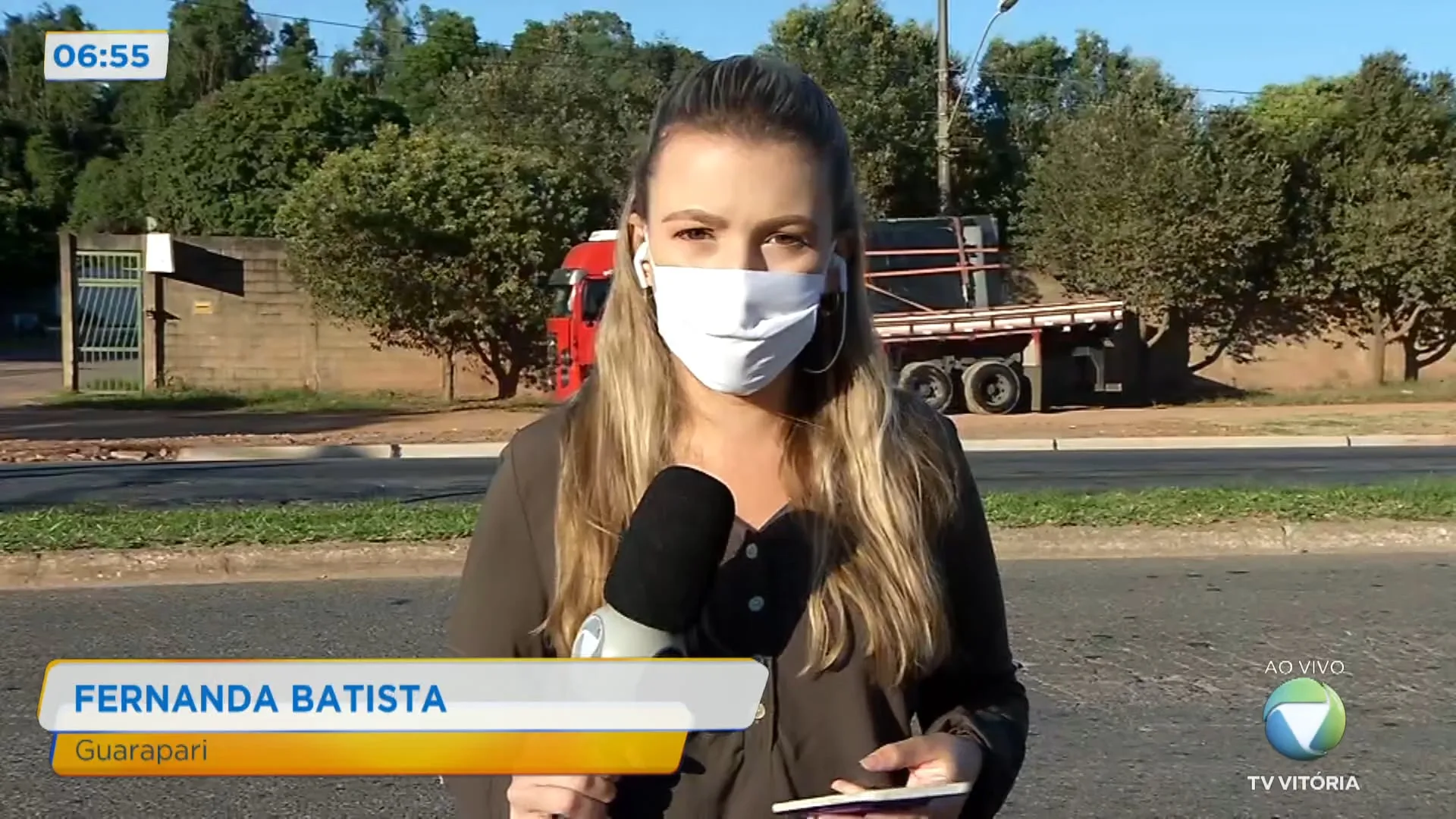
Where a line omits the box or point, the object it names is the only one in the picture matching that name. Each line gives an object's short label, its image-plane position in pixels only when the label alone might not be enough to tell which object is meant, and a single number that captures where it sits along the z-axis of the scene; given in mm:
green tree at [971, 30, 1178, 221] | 28500
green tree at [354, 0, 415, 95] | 65312
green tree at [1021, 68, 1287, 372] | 25062
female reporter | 1697
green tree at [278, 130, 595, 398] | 23703
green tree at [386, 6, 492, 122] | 52031
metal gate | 25141
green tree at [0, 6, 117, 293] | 31219
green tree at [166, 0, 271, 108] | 29266
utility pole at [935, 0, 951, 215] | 22500
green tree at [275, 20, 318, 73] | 44031
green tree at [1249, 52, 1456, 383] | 25250
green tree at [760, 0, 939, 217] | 26219
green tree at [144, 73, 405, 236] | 38312
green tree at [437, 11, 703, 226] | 30250
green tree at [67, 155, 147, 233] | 42031
